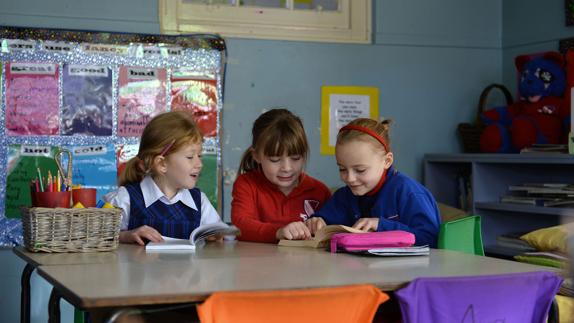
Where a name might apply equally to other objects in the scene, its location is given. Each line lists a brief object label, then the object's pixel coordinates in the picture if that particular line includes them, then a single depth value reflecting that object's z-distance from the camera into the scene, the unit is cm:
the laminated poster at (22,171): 353
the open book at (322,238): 225
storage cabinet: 387
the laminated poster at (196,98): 379
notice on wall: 400
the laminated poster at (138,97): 371
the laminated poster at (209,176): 378
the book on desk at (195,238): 227
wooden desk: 147
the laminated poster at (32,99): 354
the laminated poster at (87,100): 362
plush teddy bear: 376
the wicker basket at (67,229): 217
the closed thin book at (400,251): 209
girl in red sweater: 270
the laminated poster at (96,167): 364
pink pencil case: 213
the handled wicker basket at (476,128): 418
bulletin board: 354
